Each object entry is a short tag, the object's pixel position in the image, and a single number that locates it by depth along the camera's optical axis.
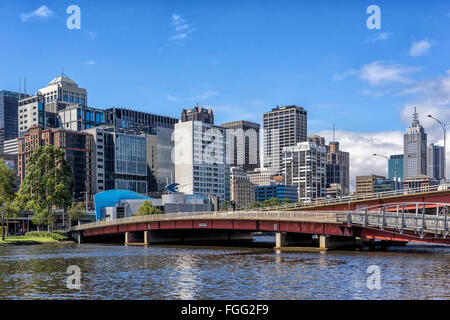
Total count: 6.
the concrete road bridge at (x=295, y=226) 79.69
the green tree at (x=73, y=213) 165.00
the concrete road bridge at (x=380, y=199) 88.88
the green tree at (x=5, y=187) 130.88
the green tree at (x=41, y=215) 148.12
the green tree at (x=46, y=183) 150.02
